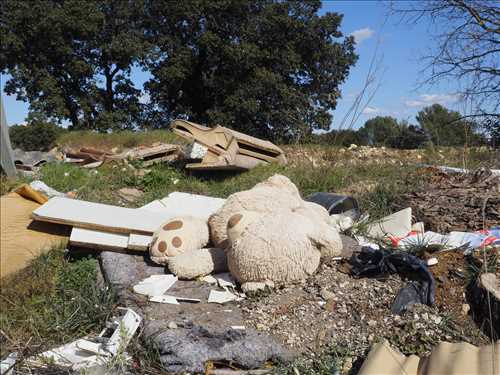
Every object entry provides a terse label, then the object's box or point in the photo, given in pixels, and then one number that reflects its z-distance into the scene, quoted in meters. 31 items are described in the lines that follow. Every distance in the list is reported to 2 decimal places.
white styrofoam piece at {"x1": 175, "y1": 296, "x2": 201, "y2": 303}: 2.87
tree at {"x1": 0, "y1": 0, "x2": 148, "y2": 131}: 21.08
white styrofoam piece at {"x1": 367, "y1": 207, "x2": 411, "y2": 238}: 4.04
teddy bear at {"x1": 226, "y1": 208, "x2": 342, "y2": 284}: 2.83
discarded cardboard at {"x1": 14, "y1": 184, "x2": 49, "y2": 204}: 4.43
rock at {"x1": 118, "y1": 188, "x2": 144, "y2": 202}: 5.55
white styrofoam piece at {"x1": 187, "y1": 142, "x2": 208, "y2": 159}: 6.53
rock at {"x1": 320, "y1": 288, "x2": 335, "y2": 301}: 2.81
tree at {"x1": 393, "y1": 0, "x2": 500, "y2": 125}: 7.92
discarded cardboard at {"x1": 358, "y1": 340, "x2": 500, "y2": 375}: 1.87
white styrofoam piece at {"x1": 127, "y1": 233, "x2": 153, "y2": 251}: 3.57
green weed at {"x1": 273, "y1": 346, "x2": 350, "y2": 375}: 2.14
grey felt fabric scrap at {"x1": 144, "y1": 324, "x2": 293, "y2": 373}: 2.25
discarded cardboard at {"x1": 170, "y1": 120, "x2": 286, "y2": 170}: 6.46
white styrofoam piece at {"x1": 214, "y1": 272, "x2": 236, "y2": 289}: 3.04
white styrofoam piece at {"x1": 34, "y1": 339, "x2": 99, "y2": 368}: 2.28
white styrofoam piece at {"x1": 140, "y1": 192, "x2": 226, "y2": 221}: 4.36
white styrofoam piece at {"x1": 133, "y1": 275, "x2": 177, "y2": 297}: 2.95
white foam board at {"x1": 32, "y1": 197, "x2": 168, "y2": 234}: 3.68
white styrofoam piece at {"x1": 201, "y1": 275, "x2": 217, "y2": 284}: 3.16
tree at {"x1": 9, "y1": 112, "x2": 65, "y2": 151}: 14.39
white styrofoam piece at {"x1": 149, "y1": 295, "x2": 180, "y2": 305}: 2.84
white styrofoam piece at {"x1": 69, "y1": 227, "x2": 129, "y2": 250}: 3.63
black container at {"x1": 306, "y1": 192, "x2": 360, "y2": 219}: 4.42
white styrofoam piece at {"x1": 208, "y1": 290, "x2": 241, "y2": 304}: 2.86
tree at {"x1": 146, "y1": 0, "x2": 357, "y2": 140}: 19.81
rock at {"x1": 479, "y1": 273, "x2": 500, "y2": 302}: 2.57
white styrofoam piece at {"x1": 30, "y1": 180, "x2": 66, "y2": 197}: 5.02
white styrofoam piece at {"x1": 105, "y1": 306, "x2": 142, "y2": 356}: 2.32
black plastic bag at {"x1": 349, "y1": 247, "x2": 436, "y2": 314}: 2.71
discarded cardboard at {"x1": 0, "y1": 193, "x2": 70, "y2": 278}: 3.64
